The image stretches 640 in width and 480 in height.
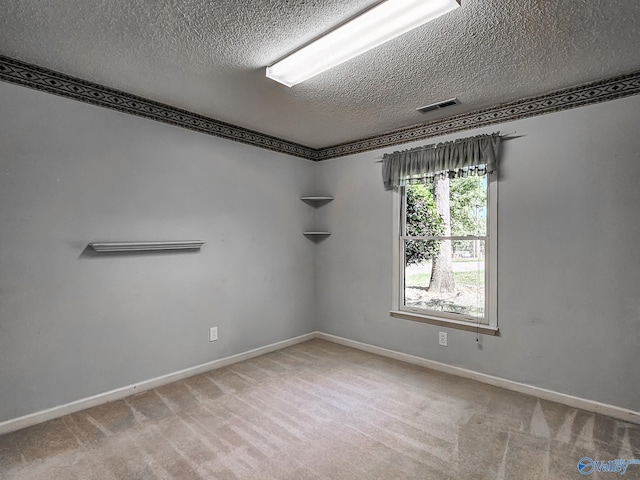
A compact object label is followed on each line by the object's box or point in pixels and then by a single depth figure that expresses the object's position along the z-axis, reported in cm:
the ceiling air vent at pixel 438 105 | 280
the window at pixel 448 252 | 305
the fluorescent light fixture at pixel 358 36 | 165
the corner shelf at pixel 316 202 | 414
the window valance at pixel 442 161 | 295
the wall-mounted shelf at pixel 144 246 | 256
